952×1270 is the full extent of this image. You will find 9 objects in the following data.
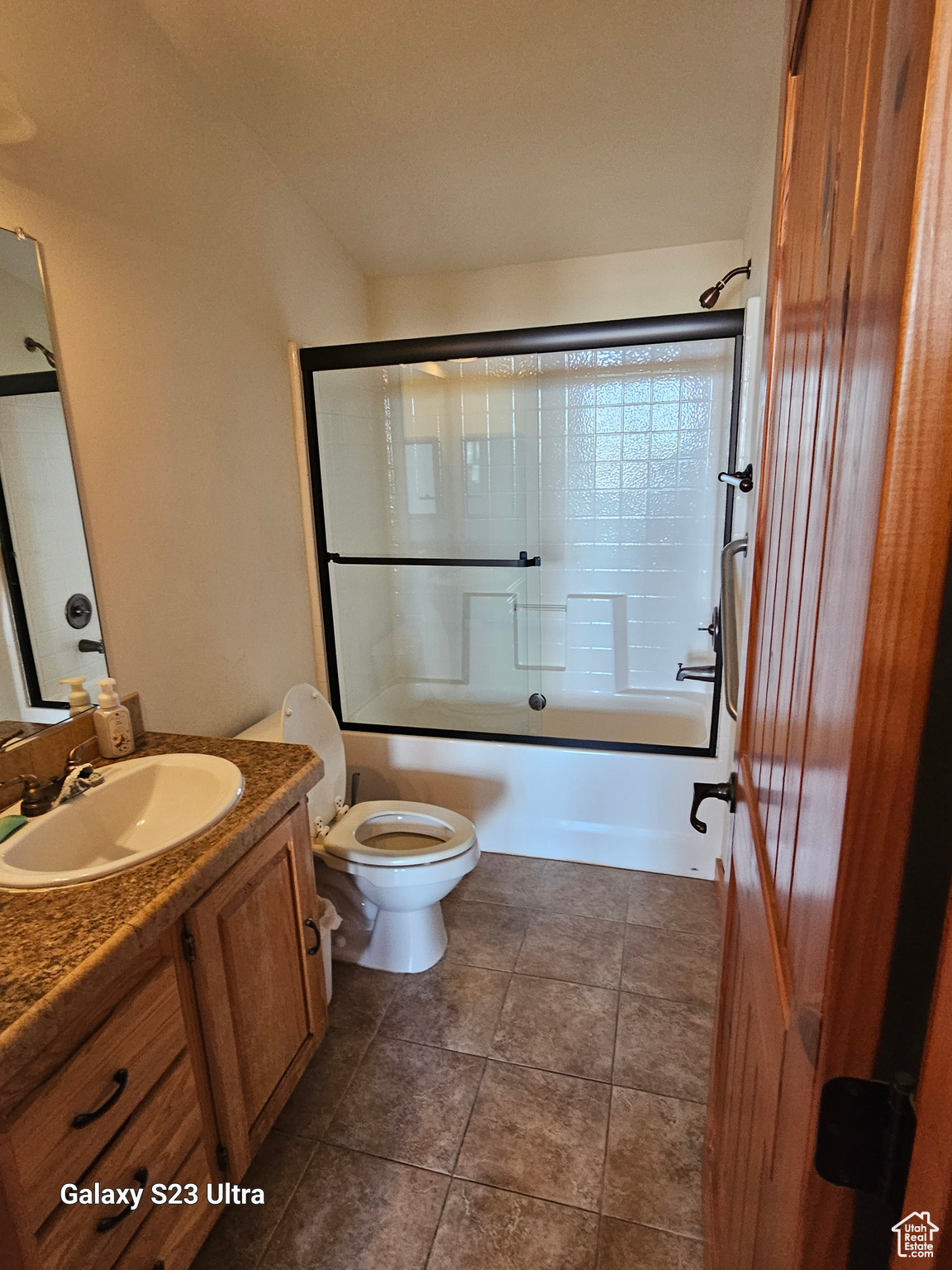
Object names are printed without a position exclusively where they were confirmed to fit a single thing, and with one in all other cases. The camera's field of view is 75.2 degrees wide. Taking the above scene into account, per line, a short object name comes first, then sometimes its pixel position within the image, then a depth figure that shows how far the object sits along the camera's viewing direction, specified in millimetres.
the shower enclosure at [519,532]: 2646
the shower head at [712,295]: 1998
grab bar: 1388
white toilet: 1799
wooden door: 315
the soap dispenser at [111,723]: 1441
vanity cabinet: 795
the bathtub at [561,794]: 2338
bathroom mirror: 1270
